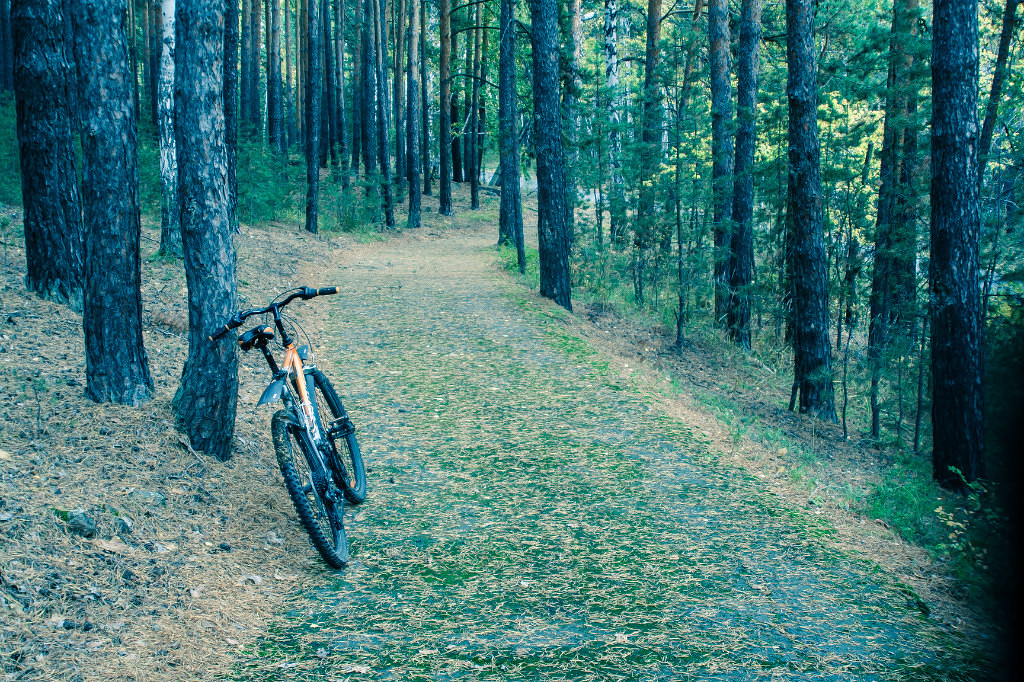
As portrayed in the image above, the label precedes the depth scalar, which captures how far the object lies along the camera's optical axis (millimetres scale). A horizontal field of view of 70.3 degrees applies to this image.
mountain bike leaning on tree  4703
